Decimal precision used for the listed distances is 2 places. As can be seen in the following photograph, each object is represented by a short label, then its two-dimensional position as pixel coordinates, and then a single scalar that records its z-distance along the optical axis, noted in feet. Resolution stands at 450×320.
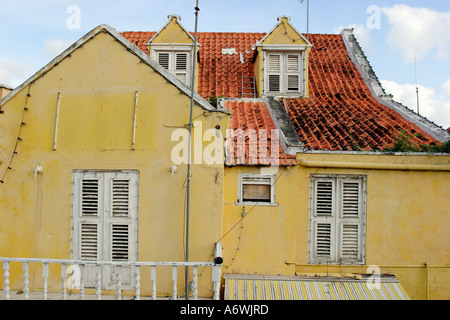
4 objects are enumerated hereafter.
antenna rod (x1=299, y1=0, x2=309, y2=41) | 44.29
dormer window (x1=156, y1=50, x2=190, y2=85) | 37.55
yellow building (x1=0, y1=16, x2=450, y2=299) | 24.21
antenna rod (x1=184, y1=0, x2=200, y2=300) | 22.85
